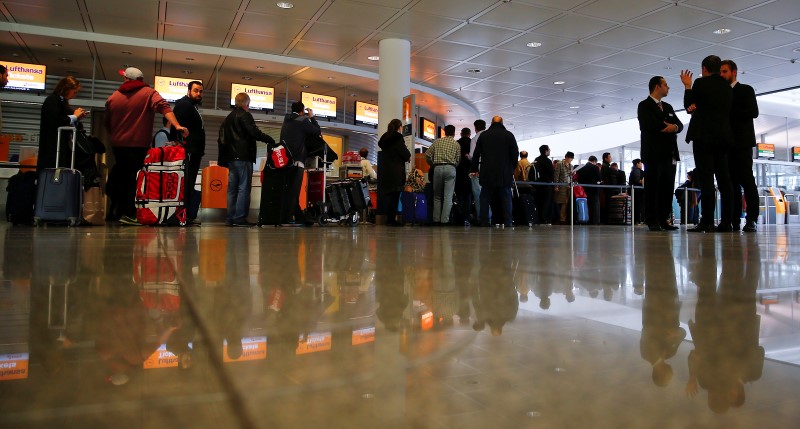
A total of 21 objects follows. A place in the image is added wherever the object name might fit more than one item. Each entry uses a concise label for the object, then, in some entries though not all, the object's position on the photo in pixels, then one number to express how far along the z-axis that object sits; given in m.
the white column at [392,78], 10.84
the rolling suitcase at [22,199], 5.90
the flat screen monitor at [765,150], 19.89
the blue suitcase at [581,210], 11.08
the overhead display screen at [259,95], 13.24
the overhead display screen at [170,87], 12.41
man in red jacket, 5.23
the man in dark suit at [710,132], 5.02
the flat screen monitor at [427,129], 15.31
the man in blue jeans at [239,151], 6.19
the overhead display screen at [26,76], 11.44
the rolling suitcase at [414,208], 8.69
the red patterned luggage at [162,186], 5.32
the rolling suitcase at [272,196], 6.43
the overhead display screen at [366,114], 14.40
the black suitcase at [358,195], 8.16
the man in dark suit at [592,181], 11.31
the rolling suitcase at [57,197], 5.17
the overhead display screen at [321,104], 14.08
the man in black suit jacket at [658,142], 5.20
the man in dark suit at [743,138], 5.22
